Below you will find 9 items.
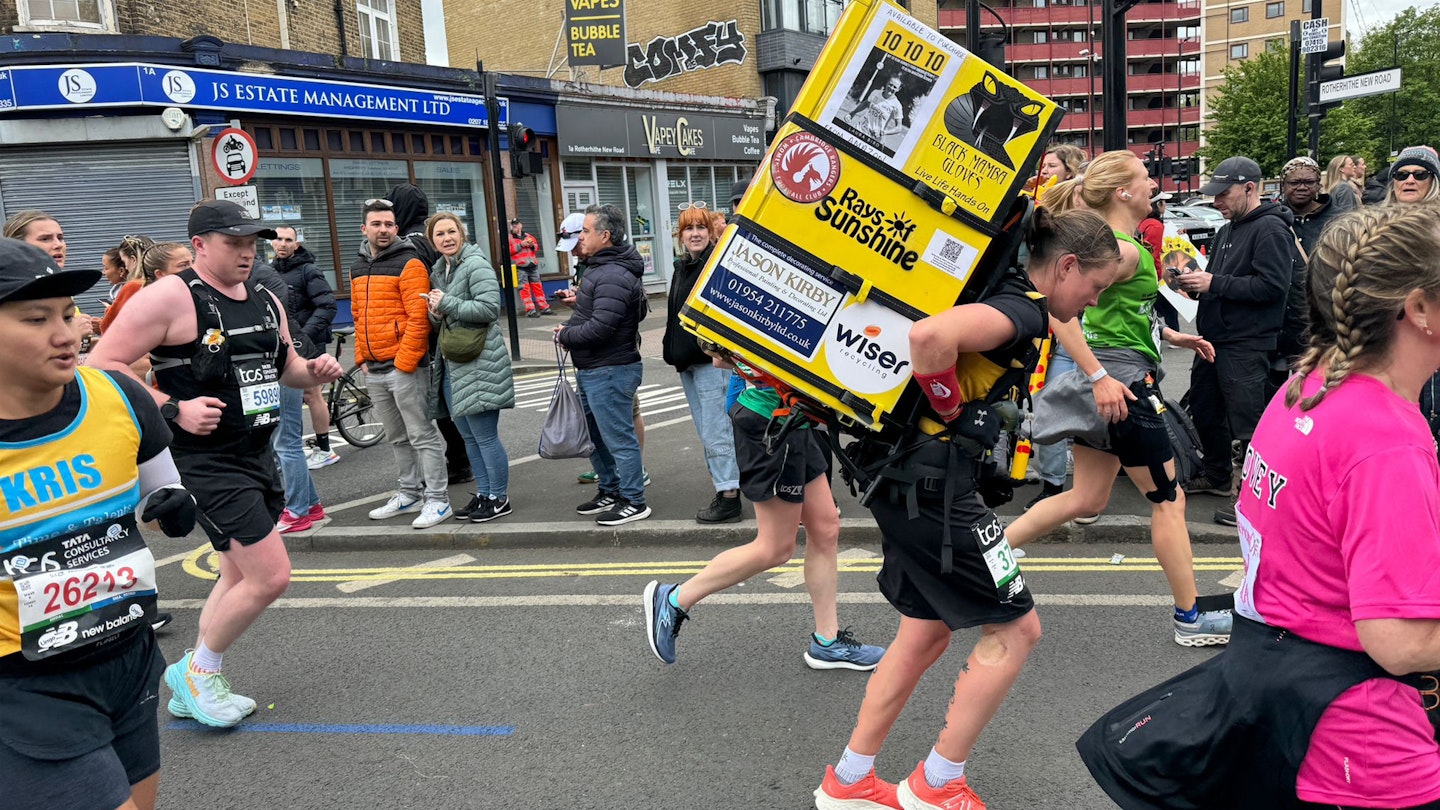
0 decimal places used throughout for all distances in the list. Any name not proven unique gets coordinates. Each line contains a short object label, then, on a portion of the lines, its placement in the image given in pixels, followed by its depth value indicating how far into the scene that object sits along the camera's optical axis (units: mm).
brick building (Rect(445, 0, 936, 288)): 22078
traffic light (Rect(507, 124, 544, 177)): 14141
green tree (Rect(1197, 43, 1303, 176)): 50406
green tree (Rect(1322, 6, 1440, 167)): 61031
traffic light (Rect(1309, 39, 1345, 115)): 11719
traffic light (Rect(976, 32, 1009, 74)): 9145
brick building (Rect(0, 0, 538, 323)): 14742
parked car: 23359
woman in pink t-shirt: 1646
